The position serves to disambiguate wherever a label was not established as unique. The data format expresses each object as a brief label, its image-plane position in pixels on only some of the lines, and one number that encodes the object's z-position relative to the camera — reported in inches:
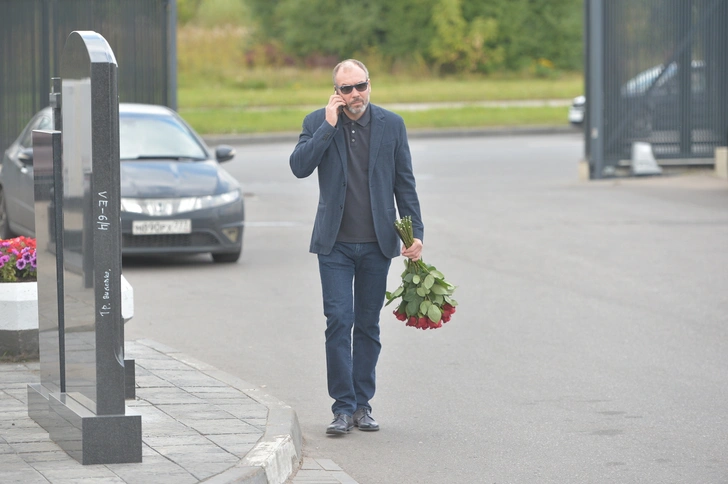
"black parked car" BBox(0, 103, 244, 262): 923.4
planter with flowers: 580.7
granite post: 394.3
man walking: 486.3
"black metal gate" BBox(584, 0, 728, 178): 1612.9
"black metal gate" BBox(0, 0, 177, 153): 1358.3
